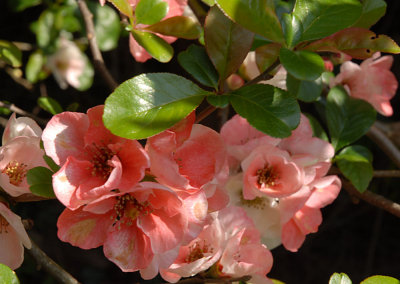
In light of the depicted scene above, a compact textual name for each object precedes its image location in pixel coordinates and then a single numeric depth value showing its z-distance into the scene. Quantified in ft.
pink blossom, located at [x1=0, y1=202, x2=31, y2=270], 1.69
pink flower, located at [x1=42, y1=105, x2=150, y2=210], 1.59
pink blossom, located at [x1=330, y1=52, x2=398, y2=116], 2.16
